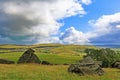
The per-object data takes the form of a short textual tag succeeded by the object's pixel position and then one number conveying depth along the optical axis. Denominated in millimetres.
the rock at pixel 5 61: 20115
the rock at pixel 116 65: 19812
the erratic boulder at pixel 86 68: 11818
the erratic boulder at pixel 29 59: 20522
